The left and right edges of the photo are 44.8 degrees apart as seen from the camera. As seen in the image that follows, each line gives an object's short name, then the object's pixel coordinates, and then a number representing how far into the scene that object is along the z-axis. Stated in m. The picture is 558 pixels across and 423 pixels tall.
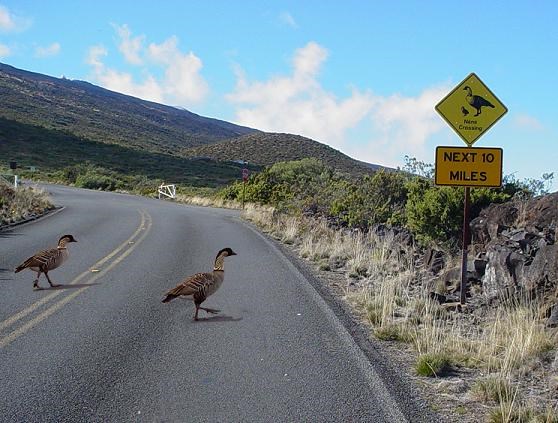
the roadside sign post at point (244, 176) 36.90
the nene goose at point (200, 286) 9.01
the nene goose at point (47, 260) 10.87
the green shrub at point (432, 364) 6.90
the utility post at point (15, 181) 32.77
